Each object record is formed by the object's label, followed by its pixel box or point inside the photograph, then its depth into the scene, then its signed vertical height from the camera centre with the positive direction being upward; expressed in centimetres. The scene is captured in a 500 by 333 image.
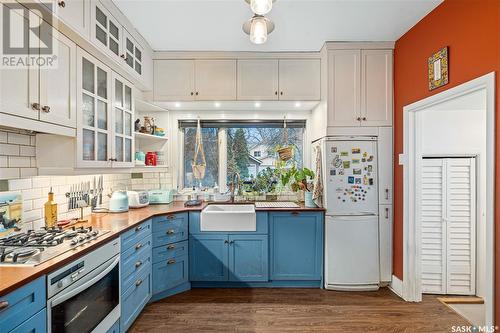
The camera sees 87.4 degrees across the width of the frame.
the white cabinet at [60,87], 159 +49
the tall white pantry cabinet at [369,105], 288 +67
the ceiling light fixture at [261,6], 132 +81
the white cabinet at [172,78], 308 +102
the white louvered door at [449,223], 281 -62
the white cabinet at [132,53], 242 +109
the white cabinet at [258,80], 306 +99
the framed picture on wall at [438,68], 211 +81
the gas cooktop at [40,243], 133 -47
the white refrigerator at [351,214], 286 -54
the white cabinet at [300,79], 307 +101
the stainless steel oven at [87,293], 134 -76
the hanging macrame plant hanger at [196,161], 356 +5
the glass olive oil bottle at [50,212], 195 -37
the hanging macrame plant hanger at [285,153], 343 +16
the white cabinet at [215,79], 307 +100
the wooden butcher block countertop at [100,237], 115 -49
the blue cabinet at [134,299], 203 -115
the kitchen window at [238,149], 363 +22
